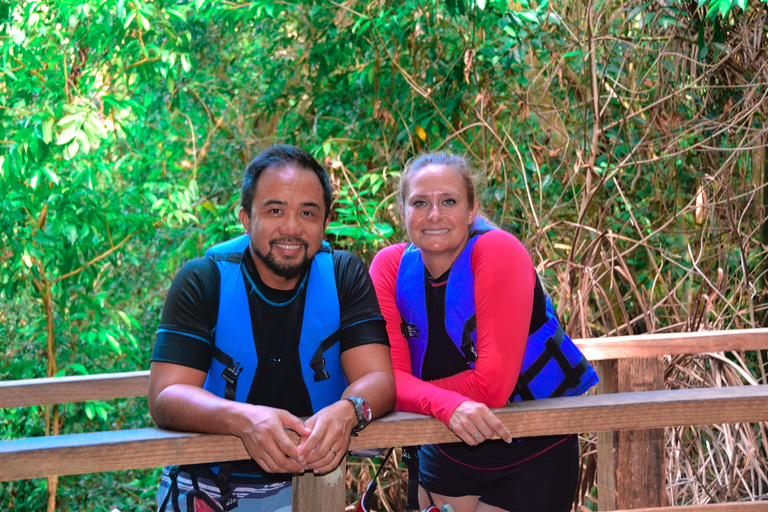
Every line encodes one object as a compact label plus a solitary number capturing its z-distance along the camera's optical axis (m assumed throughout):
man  1.50
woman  1.58
